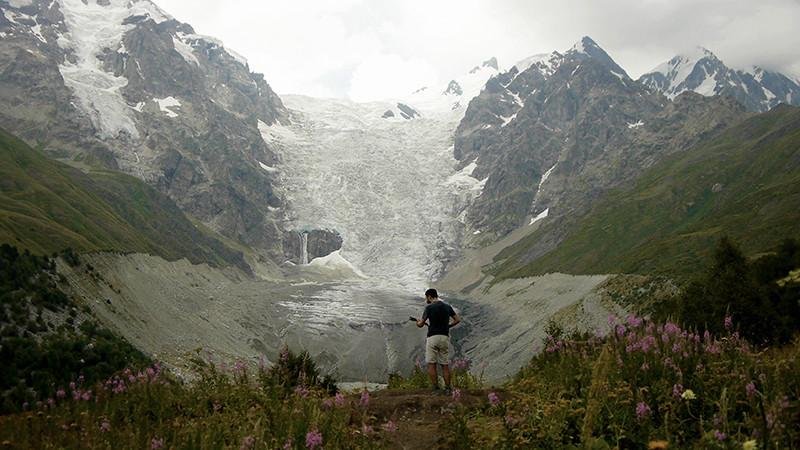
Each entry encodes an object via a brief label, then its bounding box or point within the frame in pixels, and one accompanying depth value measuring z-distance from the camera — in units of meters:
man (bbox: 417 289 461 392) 17.99
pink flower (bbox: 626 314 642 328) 11.87
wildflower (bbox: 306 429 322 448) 7.51
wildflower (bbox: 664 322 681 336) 11.30
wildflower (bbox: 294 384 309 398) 11.09
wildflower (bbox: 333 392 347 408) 10.71
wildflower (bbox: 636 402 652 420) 8.02
